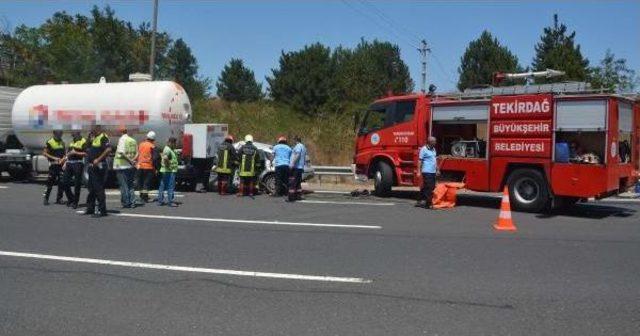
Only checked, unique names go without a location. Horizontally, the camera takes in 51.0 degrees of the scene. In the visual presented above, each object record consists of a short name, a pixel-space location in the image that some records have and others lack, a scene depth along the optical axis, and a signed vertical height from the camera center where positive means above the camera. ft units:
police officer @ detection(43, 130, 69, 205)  49.78 +0.33
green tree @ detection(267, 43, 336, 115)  200.64 +27.14
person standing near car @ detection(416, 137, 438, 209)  48.98 +0.42
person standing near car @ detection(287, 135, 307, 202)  53.67 -0.04
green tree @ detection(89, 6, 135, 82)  133.59 +24.65
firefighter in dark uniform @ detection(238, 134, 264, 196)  56.44 +0.13
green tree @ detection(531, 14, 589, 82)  125.80 +25.27
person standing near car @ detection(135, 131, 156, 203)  51.21 -0.13
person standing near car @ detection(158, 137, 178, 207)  50.34 -0.53
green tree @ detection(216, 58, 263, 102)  228.84 +28.90
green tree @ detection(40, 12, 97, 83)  128.06 +23.27
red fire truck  44.52 +2.69
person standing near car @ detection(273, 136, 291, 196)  55.62 +0.56
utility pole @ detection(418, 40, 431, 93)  180.43 +30.32
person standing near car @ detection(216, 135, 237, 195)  57.88 +0.33
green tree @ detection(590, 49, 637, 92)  108.68 +17.04
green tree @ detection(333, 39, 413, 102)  189.26 +32.84
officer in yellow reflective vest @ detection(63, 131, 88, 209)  47.50 -0.38
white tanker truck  63.31 +4.73
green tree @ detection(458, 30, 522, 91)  195.11 +33.81
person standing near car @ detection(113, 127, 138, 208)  47.26 -0.23
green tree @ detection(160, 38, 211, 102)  184.38 +31.06
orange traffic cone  38.40 -2.47
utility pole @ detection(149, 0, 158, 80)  92.99 +19.76
